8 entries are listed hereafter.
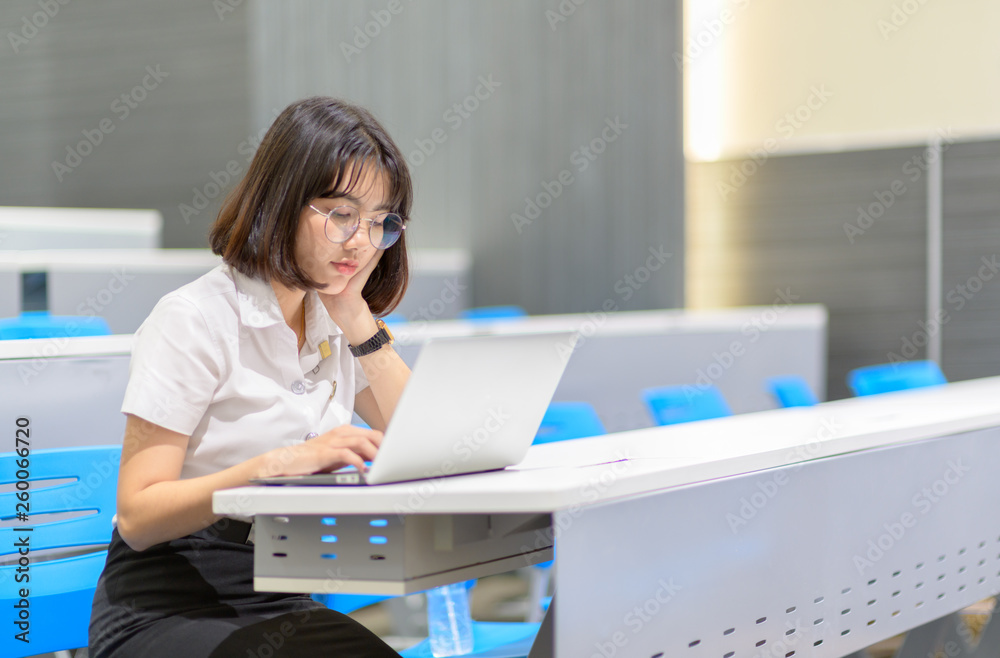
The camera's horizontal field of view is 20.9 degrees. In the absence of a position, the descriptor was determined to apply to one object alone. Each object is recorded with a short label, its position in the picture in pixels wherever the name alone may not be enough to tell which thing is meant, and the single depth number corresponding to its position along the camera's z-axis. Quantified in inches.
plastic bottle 168.1
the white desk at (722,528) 134.7
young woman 139.6
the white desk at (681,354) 290.5
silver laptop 132.5
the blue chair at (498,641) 164.9
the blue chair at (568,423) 178.9
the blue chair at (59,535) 154.8
